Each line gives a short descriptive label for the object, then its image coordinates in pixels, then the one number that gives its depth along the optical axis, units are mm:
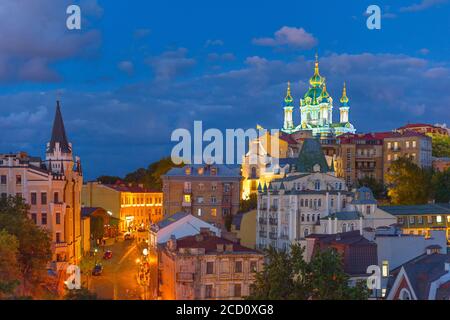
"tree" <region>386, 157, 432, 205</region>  92875
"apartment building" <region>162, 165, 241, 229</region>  92438
